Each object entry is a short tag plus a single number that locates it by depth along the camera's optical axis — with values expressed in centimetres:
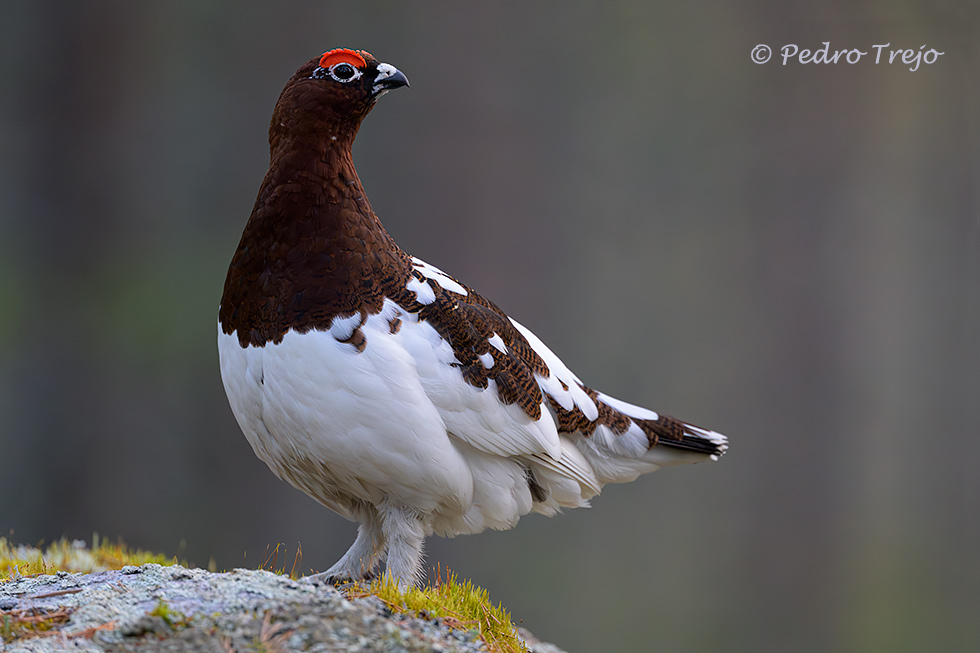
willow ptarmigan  916
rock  906
